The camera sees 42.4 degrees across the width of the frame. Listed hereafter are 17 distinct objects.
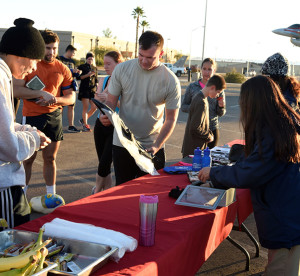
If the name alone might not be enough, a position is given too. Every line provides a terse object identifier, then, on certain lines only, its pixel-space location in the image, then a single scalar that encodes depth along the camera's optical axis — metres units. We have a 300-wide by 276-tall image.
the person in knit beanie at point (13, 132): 1.99
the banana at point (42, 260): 1.39
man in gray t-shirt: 3.64
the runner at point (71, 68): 9.24
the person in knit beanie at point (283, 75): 2.92
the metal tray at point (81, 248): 1.62
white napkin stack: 1.75
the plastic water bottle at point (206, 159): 3.44
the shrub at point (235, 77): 39.50
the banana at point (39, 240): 1.55
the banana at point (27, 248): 1.57
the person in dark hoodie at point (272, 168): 2.21
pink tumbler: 1.84
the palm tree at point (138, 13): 57.38
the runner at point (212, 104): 5.27
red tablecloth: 1.82
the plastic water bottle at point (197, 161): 3.42
